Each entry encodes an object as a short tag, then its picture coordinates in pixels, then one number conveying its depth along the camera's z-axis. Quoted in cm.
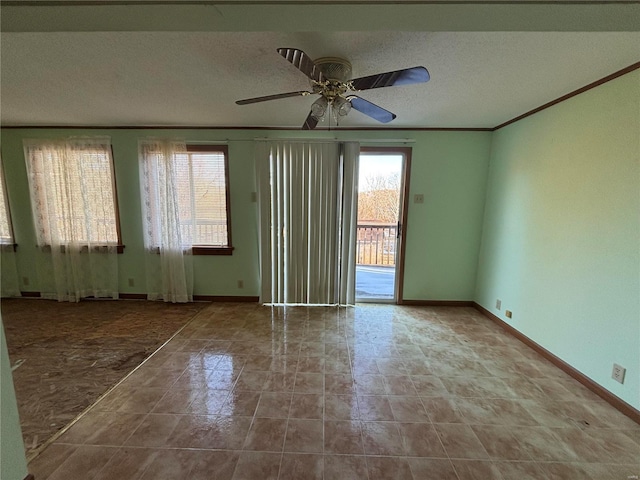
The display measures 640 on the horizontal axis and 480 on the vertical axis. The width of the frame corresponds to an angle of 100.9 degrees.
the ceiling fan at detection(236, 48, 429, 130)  142
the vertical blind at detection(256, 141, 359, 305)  338
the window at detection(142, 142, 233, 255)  346
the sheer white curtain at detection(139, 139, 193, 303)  340
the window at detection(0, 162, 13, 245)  356
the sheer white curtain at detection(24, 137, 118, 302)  344
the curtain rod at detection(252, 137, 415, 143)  335
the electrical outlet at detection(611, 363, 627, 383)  179
